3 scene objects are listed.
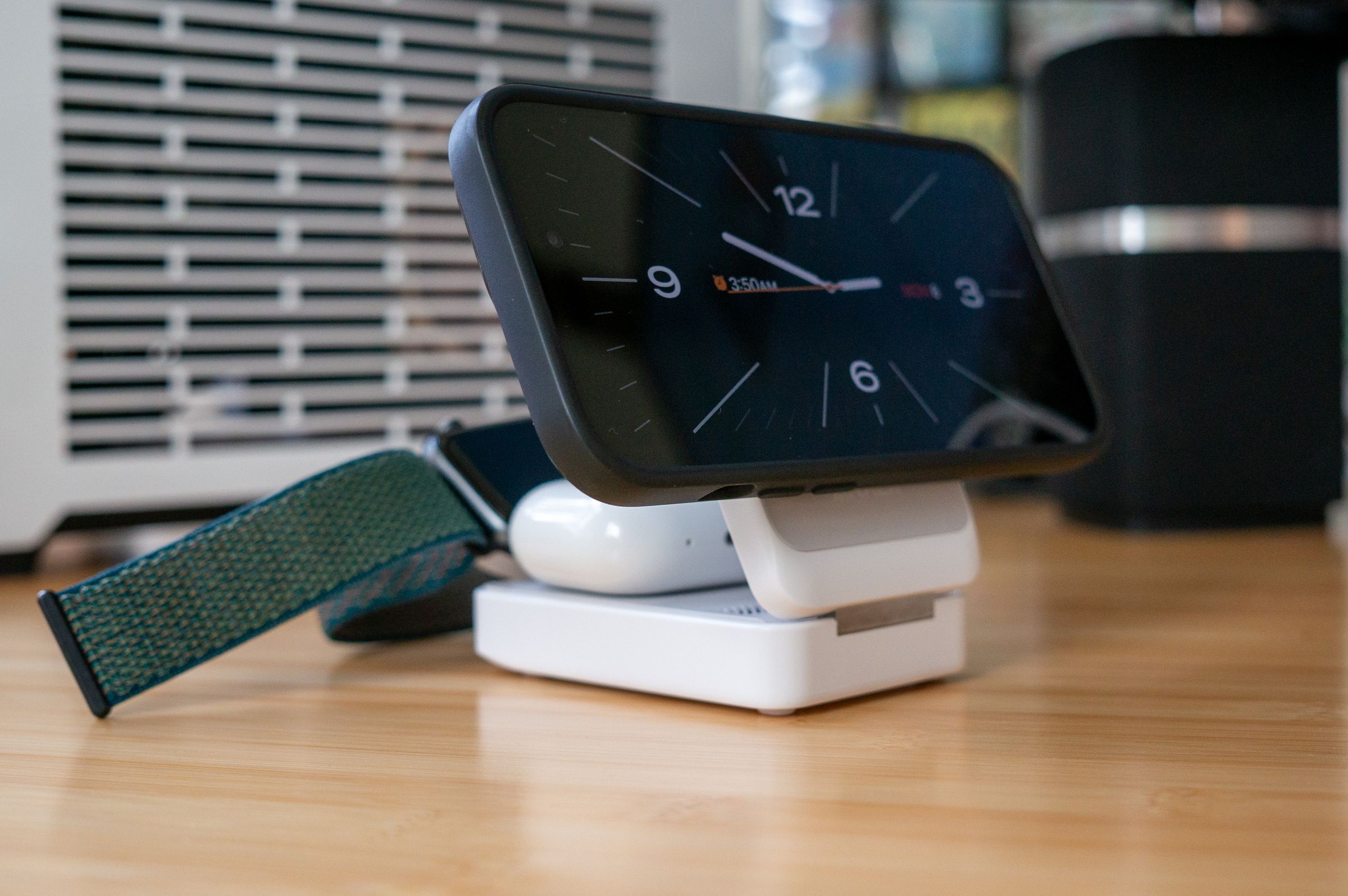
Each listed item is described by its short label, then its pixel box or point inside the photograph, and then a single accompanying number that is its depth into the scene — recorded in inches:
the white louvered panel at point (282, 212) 41.7
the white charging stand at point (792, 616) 20.7
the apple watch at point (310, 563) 21.6
